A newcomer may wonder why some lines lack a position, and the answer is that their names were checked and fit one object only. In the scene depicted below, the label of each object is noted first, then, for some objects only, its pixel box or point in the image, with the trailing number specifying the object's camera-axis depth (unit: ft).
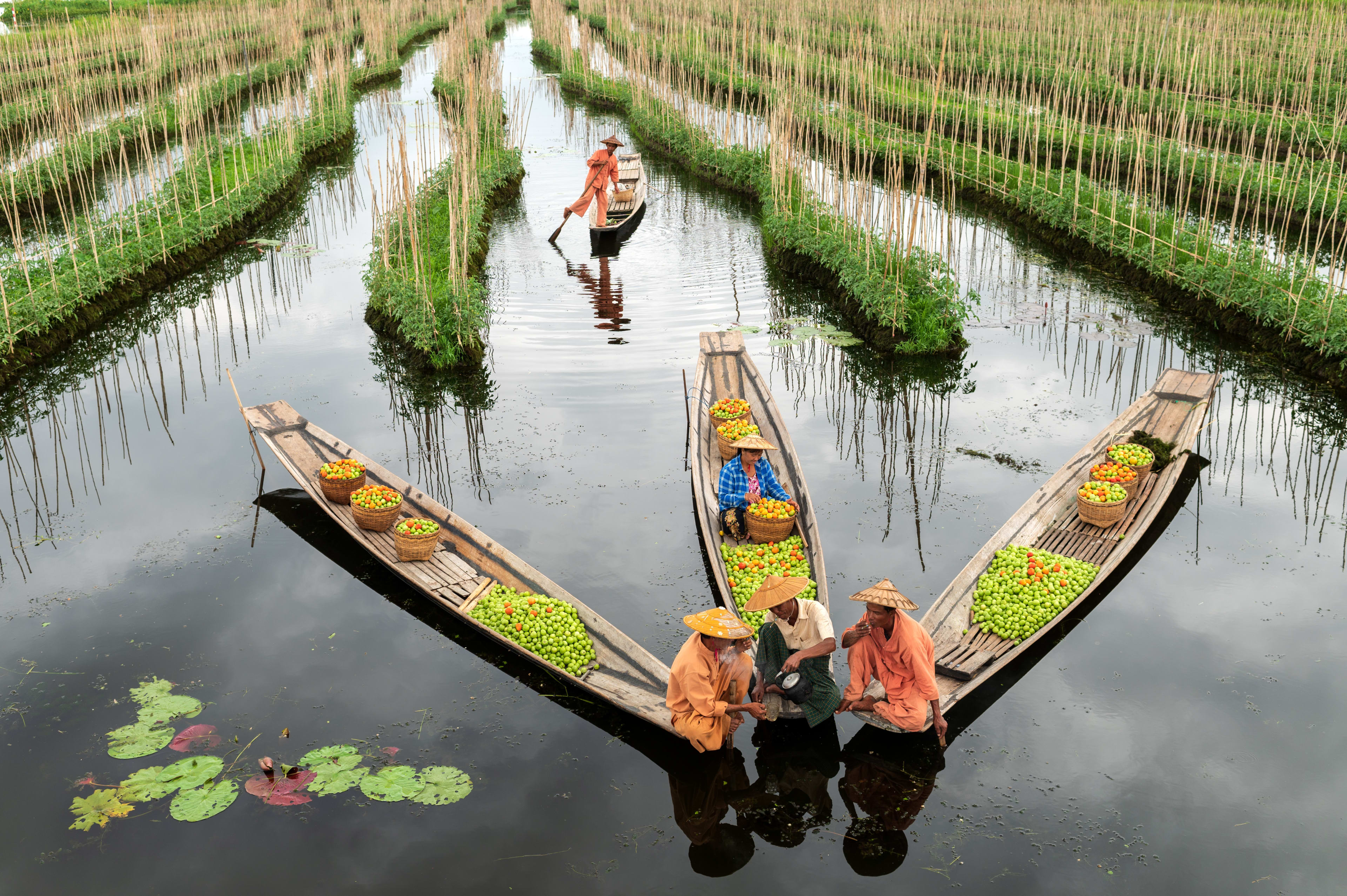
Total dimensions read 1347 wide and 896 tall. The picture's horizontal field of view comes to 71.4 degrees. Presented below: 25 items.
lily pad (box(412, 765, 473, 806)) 18.58
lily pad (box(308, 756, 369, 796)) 18.75
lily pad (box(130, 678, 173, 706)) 21.26
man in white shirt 18.56
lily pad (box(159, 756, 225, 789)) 18.88
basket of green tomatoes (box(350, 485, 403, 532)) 25.25
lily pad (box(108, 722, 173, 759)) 19.67
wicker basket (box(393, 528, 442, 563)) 24.04
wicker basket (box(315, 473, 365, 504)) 26.58
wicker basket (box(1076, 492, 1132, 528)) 24.63
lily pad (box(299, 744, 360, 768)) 19.43
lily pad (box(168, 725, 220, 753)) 19.79
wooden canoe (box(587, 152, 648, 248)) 54.54
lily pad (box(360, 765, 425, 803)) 18.62
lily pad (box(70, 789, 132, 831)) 18.06
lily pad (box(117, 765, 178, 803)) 18.56
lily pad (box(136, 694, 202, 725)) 20.66
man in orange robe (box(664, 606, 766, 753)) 18.03
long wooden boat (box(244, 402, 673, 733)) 19.81
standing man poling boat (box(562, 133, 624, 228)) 52.44
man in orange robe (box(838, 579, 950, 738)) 18.29
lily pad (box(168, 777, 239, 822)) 18.15
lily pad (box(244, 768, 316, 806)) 18.48
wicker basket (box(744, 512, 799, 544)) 23.99
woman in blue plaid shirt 24.86
